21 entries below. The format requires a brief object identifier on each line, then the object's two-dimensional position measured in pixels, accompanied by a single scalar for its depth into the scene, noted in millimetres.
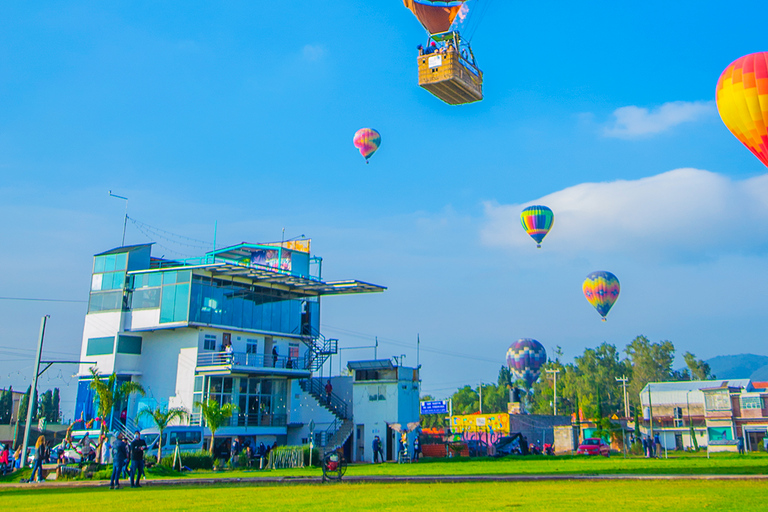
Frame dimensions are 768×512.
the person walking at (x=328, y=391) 49469
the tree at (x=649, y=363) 120625
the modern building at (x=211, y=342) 45125
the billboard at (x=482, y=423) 53281
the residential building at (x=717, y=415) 69625
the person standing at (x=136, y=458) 21375
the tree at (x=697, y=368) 118688
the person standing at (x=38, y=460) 25000
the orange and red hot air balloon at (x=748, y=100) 32281
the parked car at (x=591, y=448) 48859
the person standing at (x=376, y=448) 41562
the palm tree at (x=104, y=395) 36531
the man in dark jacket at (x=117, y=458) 20547
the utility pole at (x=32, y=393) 33750
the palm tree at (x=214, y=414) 39156
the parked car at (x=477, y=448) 46625
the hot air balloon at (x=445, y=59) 35750
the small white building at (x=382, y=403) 45344
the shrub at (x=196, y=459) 35478
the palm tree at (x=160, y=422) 34188
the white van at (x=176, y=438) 36188
